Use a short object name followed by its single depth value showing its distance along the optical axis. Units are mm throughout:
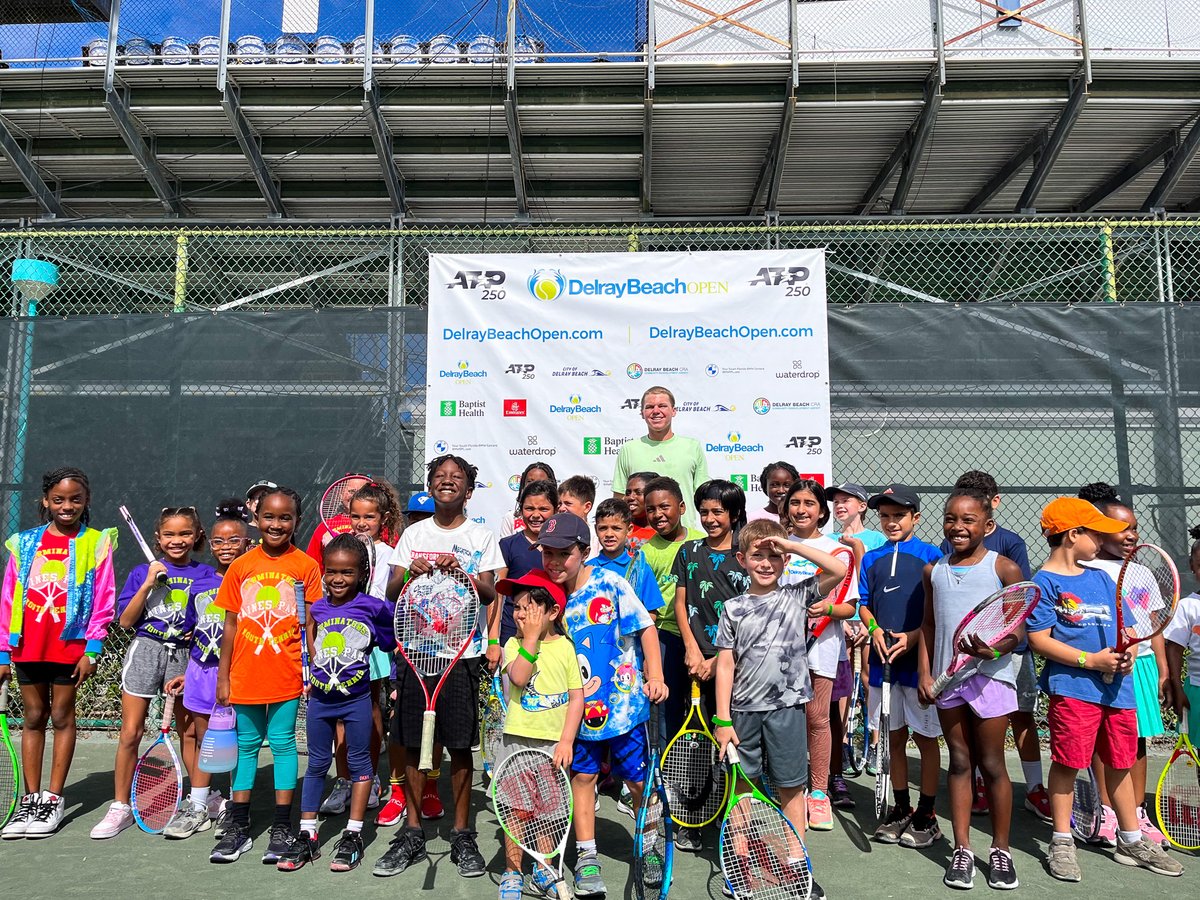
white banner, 6242
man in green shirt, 5723
